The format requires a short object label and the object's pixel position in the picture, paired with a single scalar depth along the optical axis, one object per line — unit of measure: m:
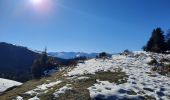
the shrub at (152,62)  16.40
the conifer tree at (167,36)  42.17
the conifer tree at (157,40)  30.59
